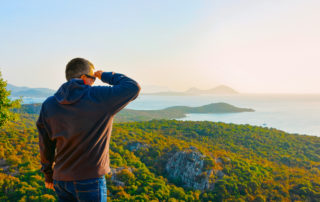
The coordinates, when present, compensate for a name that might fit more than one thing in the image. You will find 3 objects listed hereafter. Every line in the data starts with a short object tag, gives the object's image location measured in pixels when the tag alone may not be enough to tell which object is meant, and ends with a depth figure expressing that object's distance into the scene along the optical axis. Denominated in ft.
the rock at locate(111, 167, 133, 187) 36.72
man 5.12
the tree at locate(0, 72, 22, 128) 38.91
